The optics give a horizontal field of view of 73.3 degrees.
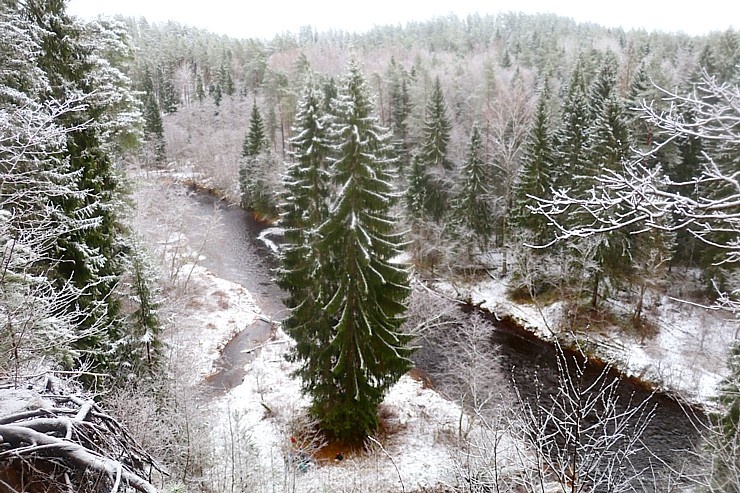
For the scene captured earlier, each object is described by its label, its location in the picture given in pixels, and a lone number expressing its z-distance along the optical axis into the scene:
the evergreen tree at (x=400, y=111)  43.75
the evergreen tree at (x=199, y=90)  76.12
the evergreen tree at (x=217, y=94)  72.75
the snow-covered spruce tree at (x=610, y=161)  24.39
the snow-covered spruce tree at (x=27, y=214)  6.94
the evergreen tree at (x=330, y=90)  44.24
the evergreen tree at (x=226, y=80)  75.25
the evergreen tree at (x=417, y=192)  33.84
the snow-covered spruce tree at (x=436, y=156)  35.69
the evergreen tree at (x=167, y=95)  75.25
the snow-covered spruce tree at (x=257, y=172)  43.22
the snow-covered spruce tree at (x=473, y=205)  31.89
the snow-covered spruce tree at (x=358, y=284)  15.69
